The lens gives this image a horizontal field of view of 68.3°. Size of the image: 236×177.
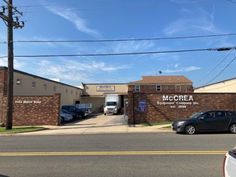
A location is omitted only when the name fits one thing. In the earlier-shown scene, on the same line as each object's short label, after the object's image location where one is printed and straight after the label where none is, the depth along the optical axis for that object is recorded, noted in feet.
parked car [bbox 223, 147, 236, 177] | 7.15
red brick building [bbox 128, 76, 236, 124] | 47.08
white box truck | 78.97
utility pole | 41.13
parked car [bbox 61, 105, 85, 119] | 64.53
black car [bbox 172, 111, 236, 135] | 33.37
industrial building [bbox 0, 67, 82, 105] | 55.40
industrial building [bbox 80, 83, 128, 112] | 106.24
